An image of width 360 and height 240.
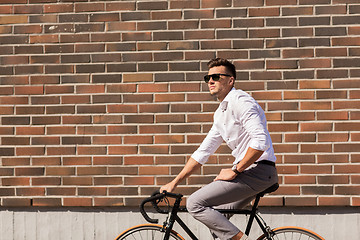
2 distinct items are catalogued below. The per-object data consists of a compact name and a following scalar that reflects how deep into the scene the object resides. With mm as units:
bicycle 7473
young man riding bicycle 7008
